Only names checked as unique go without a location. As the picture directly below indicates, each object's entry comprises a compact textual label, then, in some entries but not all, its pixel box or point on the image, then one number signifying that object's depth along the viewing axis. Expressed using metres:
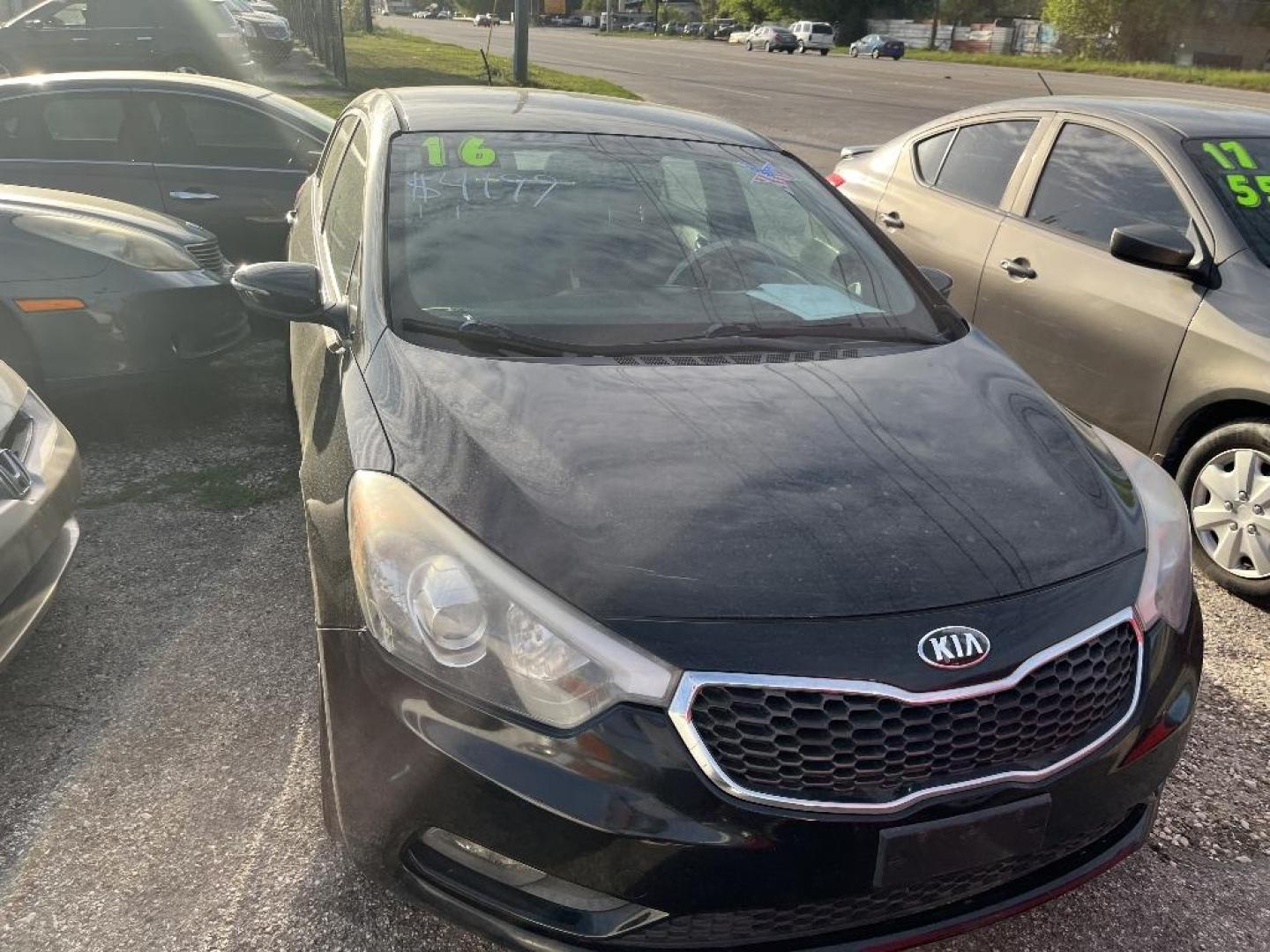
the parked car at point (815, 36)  55.56
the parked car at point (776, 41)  54.47
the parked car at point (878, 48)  49.06
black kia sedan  1.67
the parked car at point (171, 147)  5.83
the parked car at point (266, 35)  19.98
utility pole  15.14
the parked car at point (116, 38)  13.26
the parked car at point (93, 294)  4.16
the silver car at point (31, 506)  2.61
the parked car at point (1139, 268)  3.64
